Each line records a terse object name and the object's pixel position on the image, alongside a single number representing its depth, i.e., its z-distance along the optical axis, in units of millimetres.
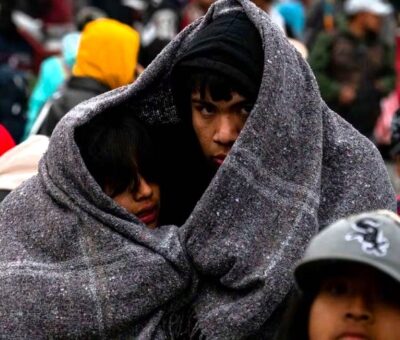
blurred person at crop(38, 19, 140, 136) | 12510
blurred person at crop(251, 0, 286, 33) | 13225
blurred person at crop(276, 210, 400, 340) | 5084
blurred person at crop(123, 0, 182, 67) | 21045
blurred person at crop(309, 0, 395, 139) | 16021
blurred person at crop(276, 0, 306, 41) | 21086
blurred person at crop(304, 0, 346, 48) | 21172
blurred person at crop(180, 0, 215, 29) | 17072
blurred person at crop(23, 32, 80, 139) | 15807
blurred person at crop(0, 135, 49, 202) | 7764
